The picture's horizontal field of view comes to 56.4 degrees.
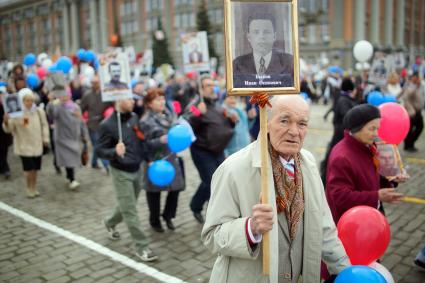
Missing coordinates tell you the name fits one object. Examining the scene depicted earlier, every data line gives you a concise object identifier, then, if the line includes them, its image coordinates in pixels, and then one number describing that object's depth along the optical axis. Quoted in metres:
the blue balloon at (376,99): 6.21
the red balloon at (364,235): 2.78
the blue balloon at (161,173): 5.17
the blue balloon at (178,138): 5.21
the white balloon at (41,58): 16.95
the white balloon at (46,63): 14.75
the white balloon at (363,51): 10.41
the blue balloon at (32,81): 11.17
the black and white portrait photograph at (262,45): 2.04
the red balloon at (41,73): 13.54
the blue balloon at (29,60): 15.70
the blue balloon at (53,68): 11.65
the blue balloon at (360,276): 2.15
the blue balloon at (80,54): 14.79
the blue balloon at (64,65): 11.85
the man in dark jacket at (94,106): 9.44
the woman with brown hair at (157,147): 5.38
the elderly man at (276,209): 2.12
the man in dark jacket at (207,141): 5.89
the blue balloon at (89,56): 14.82
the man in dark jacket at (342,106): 7.12
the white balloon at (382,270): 2.70
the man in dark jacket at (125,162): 4.85
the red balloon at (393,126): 4.42
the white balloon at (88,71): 13.39
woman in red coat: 3.40
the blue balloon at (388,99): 6.04
